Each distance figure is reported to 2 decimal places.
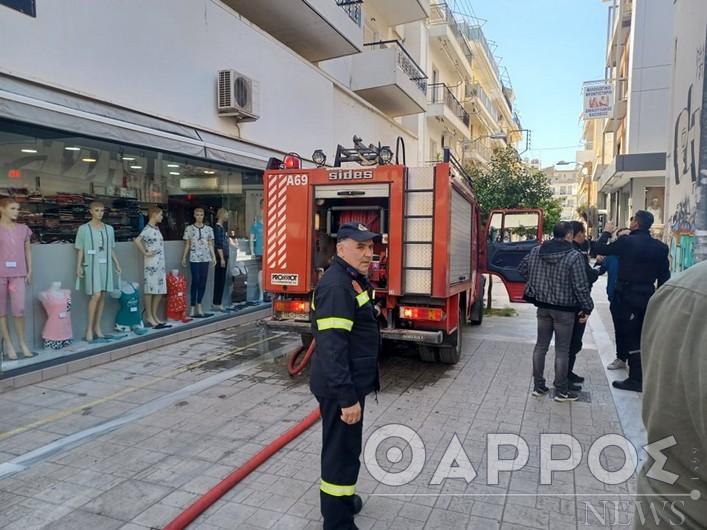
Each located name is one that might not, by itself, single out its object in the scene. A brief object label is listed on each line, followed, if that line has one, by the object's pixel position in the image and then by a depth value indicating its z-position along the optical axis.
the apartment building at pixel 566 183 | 102.79
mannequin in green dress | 6.86
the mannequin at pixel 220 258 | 9.48
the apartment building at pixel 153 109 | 5.86
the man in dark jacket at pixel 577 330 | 5.56
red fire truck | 5.74
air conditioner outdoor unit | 8.73
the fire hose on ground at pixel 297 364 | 6.05
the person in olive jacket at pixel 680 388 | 1.07
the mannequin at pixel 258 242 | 10.76
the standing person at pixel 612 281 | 6.43
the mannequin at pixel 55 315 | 6.44
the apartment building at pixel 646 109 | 18.81
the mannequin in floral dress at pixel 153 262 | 7.81
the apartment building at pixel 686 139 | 4.55
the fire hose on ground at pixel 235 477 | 3.03
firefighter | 2.75
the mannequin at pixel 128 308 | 7.49
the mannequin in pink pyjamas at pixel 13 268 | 5.76
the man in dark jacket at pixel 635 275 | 5.59
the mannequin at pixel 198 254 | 8.78
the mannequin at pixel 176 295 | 8.37
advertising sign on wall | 21.91
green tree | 16.45
